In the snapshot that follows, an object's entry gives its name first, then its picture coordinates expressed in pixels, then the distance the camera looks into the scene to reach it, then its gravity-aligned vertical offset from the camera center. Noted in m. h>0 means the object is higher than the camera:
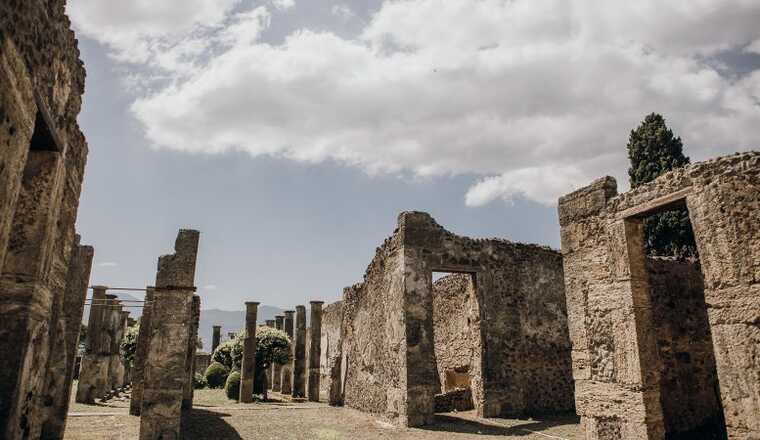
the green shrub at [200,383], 26.23 -2.05
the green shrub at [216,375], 25.92 -1.61
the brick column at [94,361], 16.19 -0.59
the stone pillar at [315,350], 20.02 -0.22
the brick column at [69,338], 8.68 +0.10
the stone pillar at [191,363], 13.77 -0.54
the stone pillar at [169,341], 8.10 +0.05
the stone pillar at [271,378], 28.58 -1.95
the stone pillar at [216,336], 32.92 +0.54
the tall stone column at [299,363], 21.06 -0.79
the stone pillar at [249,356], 18.89 -0.47
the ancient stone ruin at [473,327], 11.26 +0.48
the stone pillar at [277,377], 27.35 -1.85
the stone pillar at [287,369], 25.02 -1.26
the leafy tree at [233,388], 20.03 -1.75
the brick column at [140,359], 12.96 -0.43
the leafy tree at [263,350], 20.98 -0.28
